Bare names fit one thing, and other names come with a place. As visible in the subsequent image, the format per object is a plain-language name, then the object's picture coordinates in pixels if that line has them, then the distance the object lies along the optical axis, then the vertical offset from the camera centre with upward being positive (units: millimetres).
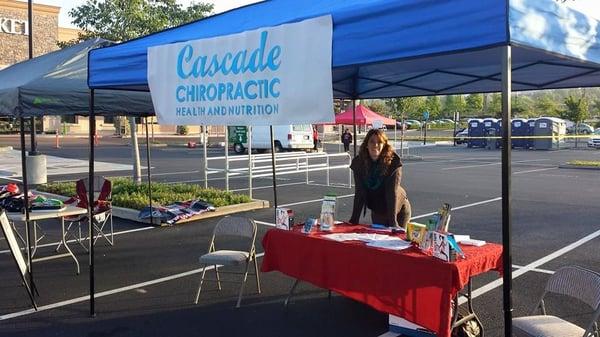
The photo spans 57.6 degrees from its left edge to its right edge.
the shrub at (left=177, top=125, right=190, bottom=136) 52591 +1660
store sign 45853 +10616
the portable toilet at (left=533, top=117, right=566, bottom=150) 33500 +583
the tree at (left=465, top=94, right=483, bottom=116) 70512 +5060
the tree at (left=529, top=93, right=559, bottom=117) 68188 +4490
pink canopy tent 16764 +878
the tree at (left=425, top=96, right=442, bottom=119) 62656 +4421
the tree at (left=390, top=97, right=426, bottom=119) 47312 +3867
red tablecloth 3709 -969
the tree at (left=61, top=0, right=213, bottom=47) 13234 +3391
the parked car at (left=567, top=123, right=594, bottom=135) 54709 +1125
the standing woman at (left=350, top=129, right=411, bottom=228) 5184 -346
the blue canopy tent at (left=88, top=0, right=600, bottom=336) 2912 +699
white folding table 6098 -734
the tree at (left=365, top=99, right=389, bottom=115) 61322 +4278
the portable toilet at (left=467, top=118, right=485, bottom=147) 37438 +739
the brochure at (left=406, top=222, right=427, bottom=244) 4145 -682
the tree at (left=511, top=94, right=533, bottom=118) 63103 +3992
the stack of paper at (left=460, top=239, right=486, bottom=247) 4281 -791
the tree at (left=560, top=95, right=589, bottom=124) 37788 +2291
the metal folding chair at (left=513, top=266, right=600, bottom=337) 3514 -1037
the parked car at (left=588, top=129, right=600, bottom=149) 35469 -82
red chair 7445 -771
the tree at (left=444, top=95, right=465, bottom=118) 66312 +4871
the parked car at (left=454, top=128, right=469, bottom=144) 40625 +601
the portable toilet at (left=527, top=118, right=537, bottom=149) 34394 +752
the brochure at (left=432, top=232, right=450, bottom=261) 3715 -715
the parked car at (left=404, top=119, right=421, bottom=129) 75625 +2801
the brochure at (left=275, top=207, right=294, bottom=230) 5082 -682
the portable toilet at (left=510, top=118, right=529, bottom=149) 34741 +651
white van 29281 +414
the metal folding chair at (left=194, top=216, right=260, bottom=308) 5305 -1081
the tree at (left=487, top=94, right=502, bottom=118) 55025 +3757
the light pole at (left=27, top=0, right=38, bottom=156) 12120 +2712
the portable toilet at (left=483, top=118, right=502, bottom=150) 35250 +771
